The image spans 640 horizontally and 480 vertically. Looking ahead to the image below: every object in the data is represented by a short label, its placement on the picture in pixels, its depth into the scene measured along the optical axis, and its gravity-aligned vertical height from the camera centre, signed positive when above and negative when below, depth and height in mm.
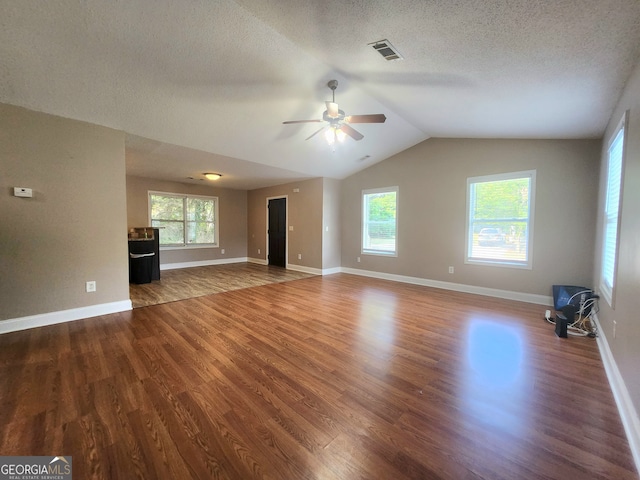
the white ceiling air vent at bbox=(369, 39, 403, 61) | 2157 +1539
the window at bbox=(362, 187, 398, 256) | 5605 +140
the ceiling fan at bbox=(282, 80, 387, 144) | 2861 +1227
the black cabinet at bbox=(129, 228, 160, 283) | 4953 -665
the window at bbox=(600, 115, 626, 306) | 2323 +138
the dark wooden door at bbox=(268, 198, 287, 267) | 7199 -161
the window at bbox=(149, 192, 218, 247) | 6660 +178
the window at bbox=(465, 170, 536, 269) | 4020 +143
